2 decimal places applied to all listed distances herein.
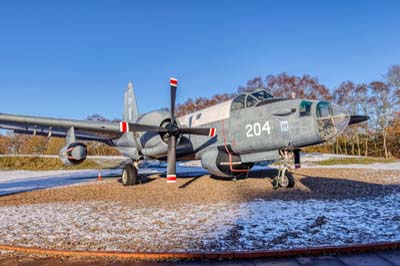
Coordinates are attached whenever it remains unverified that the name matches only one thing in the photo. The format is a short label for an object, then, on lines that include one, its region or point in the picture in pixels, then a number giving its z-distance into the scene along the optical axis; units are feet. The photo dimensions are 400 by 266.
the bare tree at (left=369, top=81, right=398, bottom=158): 150.20
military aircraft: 33.17
